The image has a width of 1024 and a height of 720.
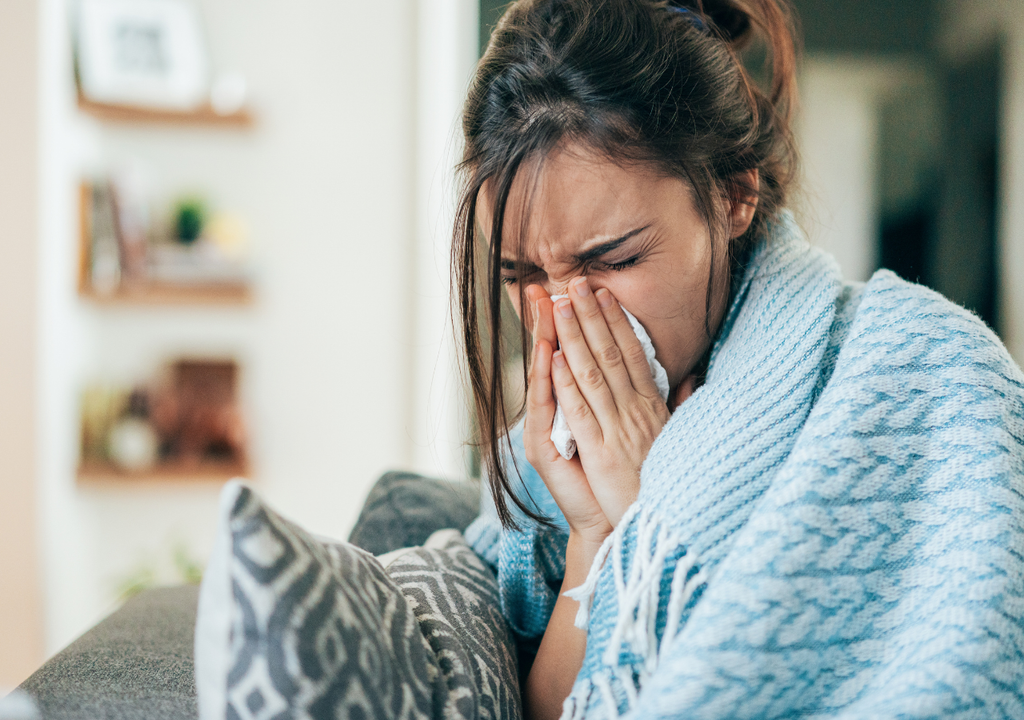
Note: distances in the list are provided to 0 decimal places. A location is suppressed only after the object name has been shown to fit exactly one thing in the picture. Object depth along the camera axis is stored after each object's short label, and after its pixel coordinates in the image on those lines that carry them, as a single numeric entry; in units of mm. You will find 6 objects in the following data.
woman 508
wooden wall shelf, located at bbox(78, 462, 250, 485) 2113
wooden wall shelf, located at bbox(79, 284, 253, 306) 2123
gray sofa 615
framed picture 2064
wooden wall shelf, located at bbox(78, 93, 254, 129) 2146
